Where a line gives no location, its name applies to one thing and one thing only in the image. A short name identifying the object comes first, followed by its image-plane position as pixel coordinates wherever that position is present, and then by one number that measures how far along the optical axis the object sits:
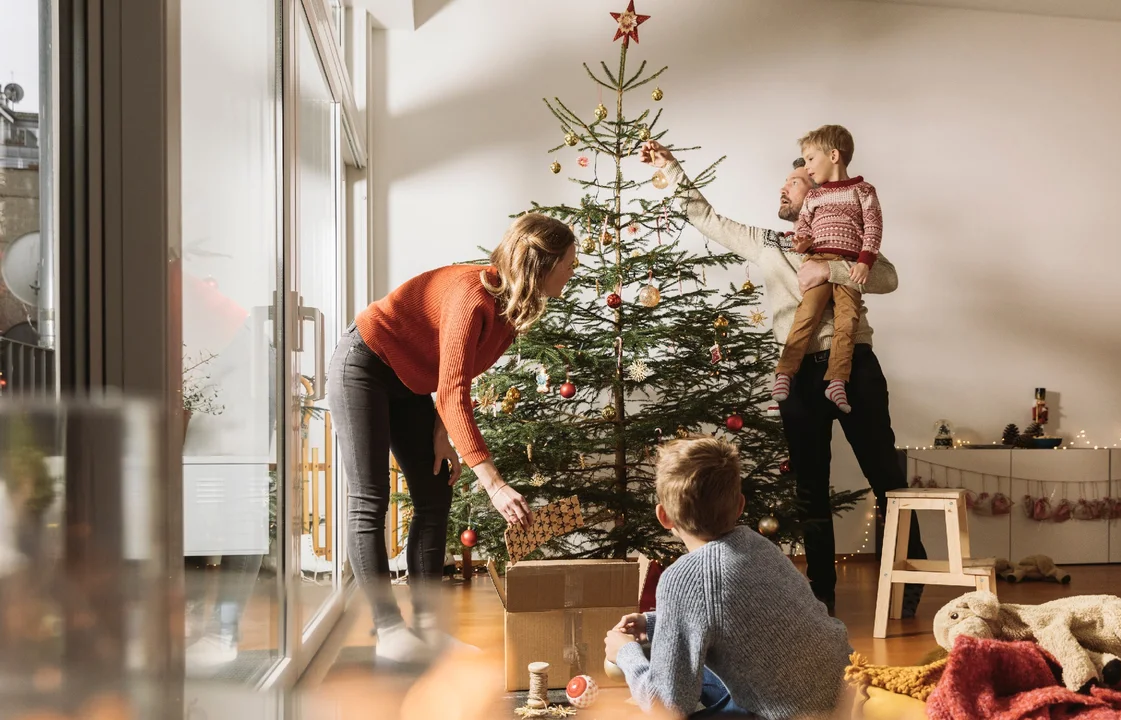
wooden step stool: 2.71
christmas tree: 2.63
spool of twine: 1.95
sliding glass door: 1.30
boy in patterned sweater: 3.11
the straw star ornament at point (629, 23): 3.00
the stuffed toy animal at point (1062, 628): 1.76
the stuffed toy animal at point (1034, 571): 3.64
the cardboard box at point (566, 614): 2.07
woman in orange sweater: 1.81
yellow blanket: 1.85
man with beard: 3.06
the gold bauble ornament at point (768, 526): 2.66
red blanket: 1.59
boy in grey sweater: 1.39
